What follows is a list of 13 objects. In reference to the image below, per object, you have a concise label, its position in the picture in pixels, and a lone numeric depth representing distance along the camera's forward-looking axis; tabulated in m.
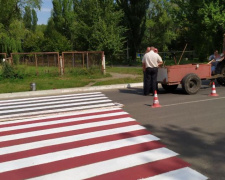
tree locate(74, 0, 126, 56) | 29.48
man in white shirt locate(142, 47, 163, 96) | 9.84
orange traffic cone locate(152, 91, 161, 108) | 8.10
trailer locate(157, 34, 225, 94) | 9.93
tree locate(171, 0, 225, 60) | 25.28
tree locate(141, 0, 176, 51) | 58.12
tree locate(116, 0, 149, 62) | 36.53
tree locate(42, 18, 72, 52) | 43.96
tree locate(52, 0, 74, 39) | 57.78
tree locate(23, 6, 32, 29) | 30.07
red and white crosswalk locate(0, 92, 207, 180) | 3.66
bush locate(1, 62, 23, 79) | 16.95
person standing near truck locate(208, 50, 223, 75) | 11.77
